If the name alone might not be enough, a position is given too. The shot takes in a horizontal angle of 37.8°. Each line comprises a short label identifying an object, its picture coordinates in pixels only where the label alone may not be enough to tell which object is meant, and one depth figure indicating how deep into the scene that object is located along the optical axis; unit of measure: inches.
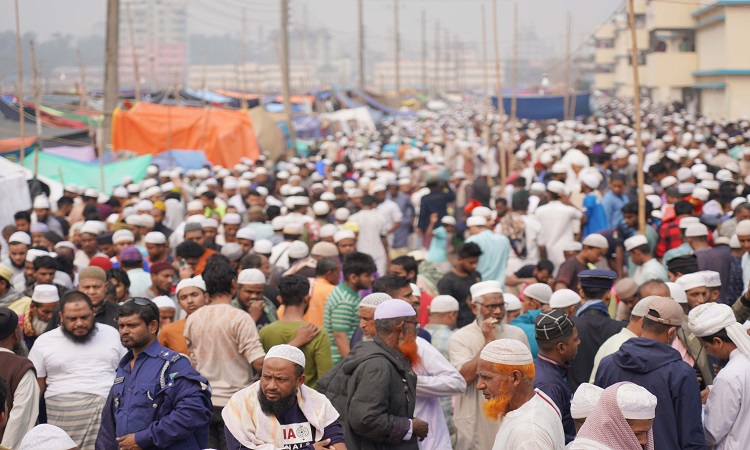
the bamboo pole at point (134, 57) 1202.4
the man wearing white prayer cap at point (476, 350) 242.2
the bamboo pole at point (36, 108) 710.4
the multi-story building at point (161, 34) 6461.6
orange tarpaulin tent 1002.7
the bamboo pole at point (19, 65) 681.0
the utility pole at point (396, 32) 2938.5
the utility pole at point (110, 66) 1003.9
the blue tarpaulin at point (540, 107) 1296.8
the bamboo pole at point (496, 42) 783.7
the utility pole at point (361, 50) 2190.7
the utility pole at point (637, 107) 418.9
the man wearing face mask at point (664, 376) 198.4
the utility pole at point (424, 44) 3615.7
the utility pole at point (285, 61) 1290.6
